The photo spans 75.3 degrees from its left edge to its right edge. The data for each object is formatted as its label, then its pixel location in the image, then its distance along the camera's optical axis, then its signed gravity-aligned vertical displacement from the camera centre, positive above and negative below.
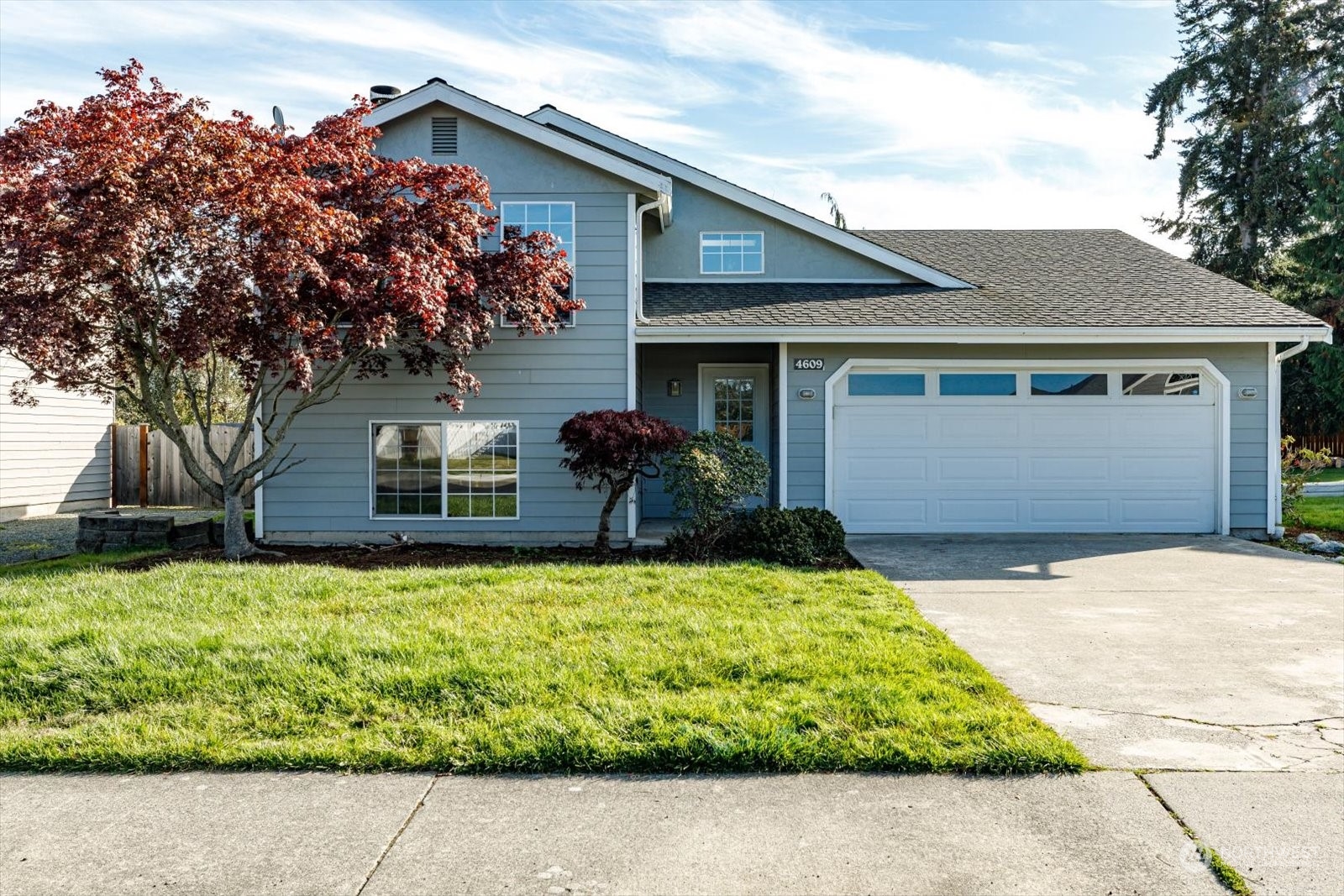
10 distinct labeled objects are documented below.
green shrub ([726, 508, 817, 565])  8.85 -1.08
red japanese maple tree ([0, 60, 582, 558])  7.50 +1.69
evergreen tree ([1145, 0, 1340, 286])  26.12 +9.85
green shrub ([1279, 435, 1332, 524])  12.20 -0.57
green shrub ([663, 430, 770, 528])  9.10 -0.43
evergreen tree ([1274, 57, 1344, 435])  22.91 +4.37
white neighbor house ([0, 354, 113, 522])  14.09 -0.27
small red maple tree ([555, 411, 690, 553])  9.27 -0.09
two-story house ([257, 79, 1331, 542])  10.56 +0.73
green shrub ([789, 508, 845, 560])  9.29 -1.04
